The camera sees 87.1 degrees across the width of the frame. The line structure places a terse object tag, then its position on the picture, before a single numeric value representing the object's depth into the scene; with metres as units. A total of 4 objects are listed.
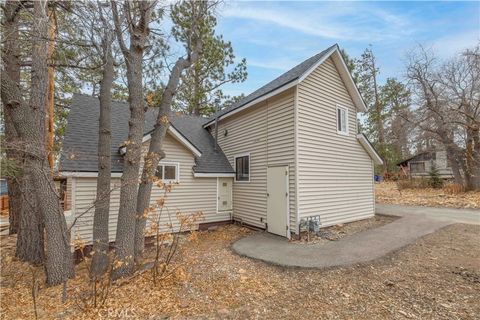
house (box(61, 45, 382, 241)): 7.69
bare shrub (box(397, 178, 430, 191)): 19.41
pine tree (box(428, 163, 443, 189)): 18.86
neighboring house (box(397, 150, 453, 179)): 28.84
